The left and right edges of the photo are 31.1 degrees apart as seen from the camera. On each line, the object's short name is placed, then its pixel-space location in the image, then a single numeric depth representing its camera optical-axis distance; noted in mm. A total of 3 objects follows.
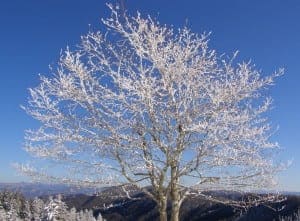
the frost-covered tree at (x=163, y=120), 11766
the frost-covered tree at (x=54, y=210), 63906
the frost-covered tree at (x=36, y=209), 89588
